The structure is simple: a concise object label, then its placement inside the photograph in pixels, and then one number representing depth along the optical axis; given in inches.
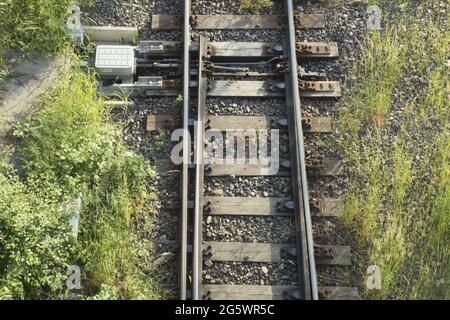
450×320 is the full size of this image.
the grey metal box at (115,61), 296.4
